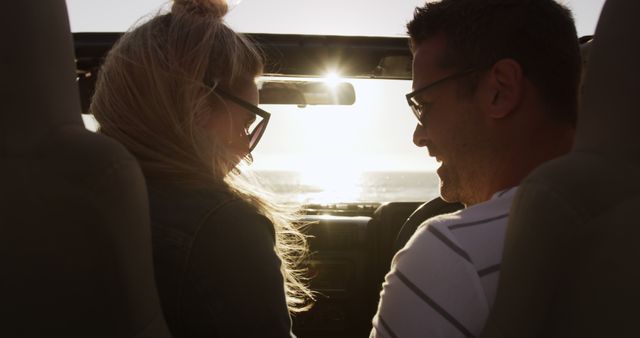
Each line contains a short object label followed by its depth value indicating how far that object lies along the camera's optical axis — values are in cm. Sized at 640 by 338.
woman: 43
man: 42
